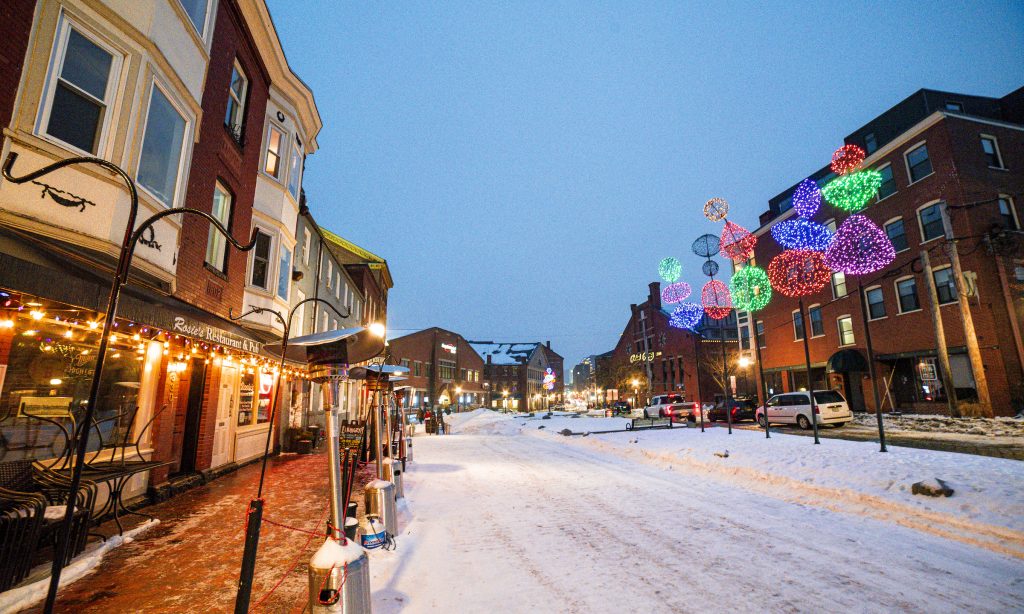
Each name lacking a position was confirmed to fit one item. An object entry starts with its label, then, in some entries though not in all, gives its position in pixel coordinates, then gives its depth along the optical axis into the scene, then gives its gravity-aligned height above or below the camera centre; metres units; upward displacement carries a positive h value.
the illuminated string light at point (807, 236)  13.31 +4.74
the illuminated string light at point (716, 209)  14.56 +6.27
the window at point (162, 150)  7.26 +4.41
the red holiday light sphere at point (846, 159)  12.87 +6.94
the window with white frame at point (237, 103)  11.13 +7.80
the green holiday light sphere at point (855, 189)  12.35 +5.79
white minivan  17.61 -0.90
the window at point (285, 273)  13.66 +3.93
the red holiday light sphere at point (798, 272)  14.48 +4.05
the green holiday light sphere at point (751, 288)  15.84 +3.79
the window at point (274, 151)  13.30 +7.64
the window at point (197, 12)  8.61 +7.86
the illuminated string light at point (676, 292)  19.56 +4.48
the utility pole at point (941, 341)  17.70 +1.94
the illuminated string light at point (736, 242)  14.48 +5.04
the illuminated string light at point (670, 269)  18.20 +5.19
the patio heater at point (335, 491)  3.25 -0.83
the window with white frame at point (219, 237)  10.27 +3.86
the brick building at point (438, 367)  50.16 +3.46
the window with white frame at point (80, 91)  5.82 +4.32
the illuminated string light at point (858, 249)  12.66 +4.12
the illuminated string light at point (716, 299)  17.72 +3.79
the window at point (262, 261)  12.58 +3.97
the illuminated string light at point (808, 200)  13.53 +5.97
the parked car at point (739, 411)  25.47 -1.29
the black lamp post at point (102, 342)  2.04 +0.31
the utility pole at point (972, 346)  17.11 +1.62
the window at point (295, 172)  14.20 +7.50
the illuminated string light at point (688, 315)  21.12 +3.71
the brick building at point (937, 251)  17.89 +6.02
